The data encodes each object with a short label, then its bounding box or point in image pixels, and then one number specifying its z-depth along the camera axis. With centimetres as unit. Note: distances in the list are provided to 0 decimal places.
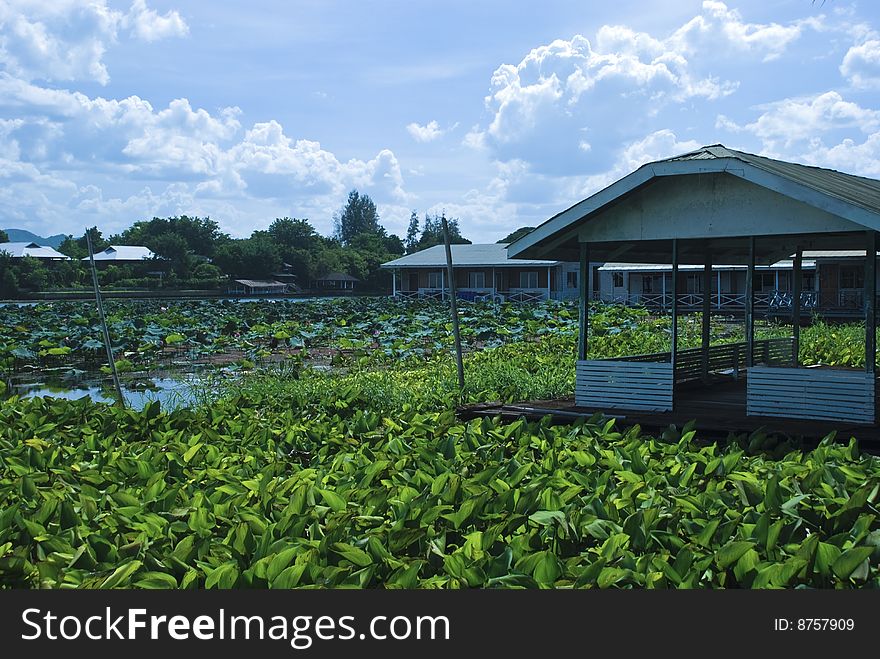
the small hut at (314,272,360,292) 8331
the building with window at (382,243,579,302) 5203
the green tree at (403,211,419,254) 14118
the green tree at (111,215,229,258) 9762
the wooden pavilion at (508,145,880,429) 947
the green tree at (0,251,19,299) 6216
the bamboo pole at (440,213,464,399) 1200
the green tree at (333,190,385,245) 13688
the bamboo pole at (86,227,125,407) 1128
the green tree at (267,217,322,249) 10444
